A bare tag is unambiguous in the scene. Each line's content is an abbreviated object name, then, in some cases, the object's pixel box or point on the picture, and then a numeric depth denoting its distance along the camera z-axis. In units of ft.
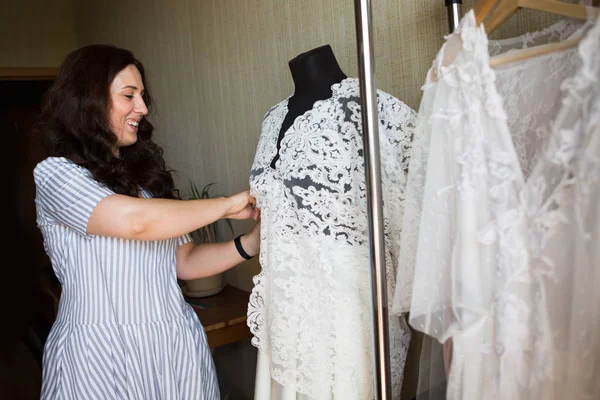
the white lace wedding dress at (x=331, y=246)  3.40
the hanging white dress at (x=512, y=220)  2.18
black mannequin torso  3.66
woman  3.88
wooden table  6.14
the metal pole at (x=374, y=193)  2.80
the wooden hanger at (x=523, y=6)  2.29
